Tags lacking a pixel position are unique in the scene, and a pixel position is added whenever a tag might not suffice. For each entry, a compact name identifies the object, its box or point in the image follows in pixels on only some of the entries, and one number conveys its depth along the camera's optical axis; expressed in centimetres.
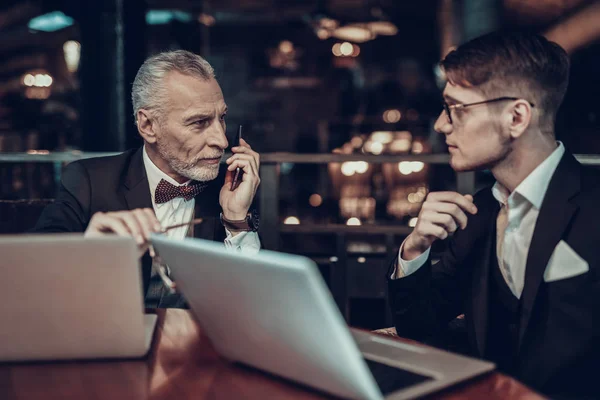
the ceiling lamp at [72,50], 742
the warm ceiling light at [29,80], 952
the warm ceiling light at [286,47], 1024
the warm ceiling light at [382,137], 762
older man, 217
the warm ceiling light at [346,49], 908
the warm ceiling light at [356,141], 810
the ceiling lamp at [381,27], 728
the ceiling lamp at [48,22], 641
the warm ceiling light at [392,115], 912
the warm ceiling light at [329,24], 716
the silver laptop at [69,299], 106
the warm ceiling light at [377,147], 734
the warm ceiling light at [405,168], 657
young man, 144
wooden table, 101
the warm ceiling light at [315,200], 747
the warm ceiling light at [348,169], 696
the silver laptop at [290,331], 85
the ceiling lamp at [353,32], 734
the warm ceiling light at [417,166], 668
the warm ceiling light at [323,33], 730
